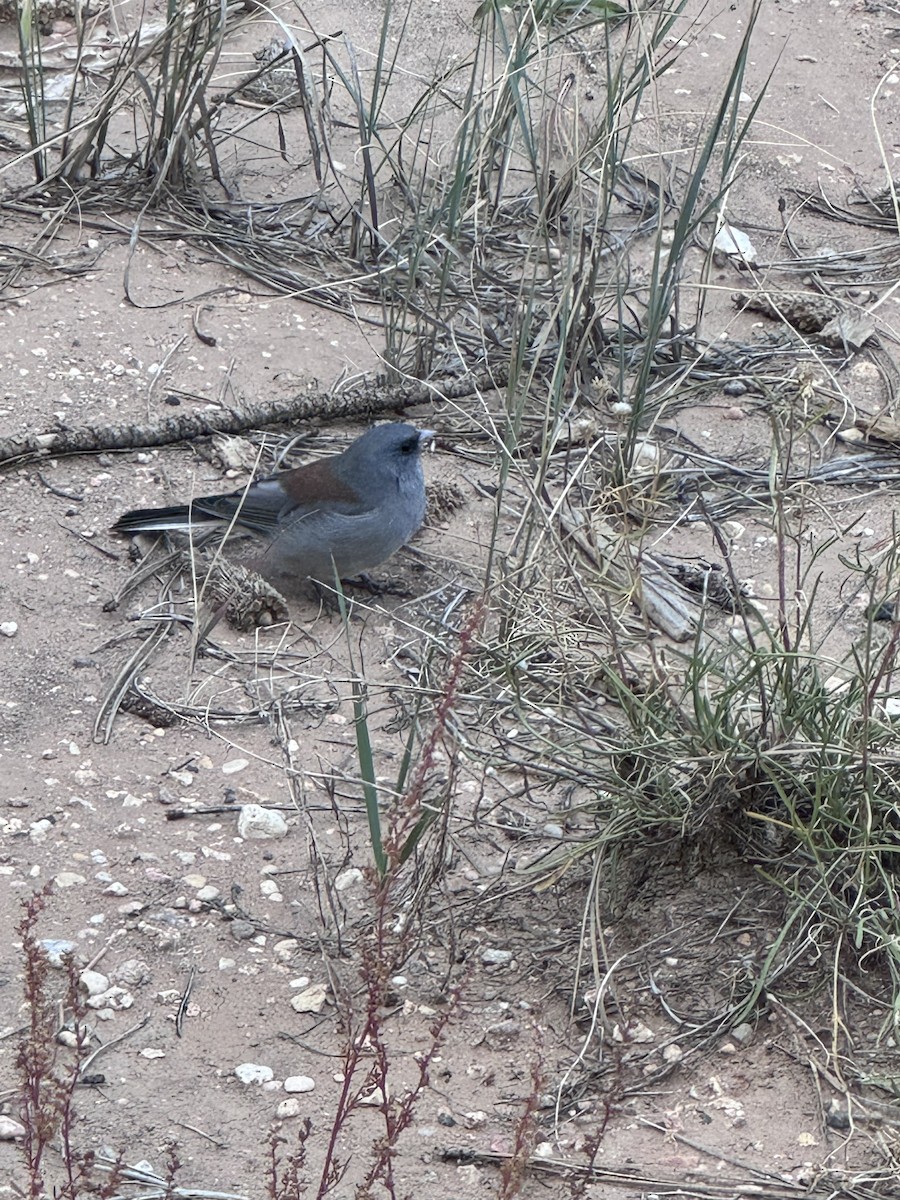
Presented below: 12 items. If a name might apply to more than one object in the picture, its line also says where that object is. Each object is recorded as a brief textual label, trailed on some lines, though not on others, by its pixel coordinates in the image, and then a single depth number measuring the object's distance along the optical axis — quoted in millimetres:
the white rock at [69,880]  3078
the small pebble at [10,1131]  2506
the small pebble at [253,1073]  2668
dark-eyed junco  4113
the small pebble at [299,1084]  2650
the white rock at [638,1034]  2744
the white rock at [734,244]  5480
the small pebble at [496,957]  2922
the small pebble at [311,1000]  2830
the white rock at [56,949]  2885
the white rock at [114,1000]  2811
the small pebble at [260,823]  3264
